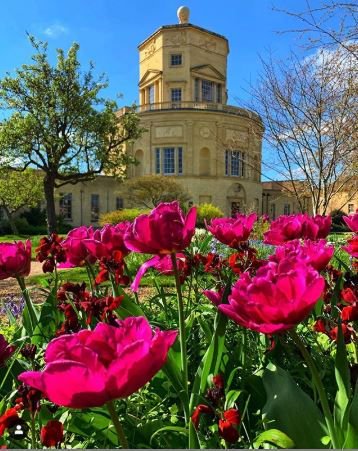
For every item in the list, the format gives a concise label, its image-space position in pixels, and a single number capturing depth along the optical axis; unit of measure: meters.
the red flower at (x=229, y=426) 0.83
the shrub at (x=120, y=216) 23.70
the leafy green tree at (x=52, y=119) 22.78
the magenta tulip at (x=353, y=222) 1.79
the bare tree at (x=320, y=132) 10.69
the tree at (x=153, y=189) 33.59
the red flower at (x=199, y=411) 0.89
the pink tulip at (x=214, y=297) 1.23
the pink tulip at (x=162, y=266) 1.34
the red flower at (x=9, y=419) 0.86
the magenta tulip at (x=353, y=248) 1.62
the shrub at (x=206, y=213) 26.59
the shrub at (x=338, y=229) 34.96
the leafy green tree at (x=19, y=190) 30.25
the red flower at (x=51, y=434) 0.84
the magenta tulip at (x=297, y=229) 1.88
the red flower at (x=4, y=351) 1.03
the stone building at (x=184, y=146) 40.03
